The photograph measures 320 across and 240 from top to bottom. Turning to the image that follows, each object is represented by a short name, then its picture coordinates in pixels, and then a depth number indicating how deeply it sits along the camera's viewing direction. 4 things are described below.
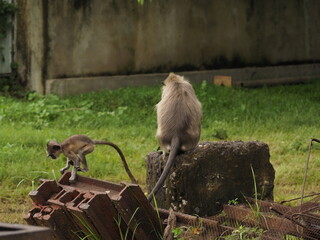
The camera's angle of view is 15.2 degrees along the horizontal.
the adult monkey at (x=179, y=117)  11.30
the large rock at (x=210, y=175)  10.26
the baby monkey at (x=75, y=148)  10.25
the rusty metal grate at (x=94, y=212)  8.43
